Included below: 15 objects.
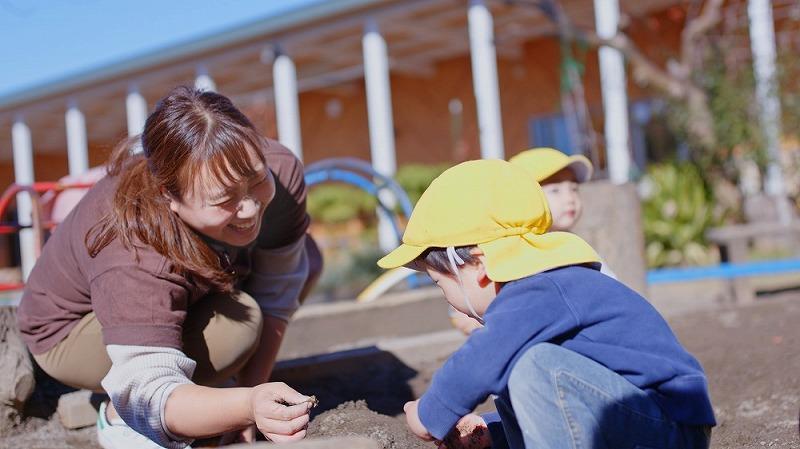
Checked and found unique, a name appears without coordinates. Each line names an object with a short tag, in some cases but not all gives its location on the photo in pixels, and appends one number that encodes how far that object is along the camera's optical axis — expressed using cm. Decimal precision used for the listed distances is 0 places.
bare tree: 888
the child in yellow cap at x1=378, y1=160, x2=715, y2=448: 162
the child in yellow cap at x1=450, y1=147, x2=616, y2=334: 316
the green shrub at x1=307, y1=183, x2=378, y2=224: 1411
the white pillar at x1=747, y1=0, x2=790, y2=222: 868
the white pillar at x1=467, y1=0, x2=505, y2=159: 1047
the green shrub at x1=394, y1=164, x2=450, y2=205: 1263
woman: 197
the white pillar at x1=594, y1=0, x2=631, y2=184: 982
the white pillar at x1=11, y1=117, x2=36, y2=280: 1459
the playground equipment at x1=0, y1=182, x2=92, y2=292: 441
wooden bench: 684
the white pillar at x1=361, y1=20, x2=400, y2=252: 1131
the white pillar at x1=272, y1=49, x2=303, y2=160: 1216
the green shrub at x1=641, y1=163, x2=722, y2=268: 885
